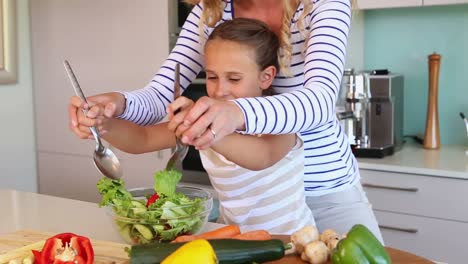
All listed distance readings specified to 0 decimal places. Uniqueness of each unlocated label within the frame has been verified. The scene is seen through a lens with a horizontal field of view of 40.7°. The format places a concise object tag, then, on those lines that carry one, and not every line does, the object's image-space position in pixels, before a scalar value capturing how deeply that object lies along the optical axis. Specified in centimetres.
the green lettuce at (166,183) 116
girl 134
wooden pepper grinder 259
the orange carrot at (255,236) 107
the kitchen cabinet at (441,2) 230
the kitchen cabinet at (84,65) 269
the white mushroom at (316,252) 103
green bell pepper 95
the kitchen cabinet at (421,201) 222
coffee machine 254
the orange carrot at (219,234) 109
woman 110
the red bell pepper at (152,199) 116
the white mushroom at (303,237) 106
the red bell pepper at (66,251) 102
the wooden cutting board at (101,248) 107
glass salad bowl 111
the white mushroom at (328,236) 107
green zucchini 98
